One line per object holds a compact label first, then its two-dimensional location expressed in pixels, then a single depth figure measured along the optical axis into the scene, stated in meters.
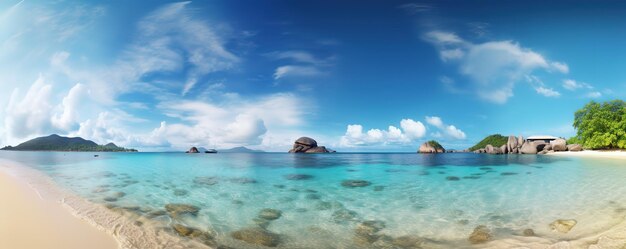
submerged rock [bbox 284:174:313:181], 18.55
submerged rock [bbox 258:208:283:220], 8.55
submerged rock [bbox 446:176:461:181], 17.59
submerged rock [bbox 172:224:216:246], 6.36
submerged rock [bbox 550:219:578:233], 6.94
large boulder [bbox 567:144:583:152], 53.84
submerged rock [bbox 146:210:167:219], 8.45
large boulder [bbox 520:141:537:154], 63.49
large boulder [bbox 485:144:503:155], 75.19
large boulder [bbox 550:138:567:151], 58.47
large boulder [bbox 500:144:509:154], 72.88
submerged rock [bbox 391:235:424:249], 6.16
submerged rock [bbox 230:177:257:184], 16.87
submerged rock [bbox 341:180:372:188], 14.86
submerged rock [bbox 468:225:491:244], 6.40
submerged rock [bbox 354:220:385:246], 6.46
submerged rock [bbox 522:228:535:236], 6.74
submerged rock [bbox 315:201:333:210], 9.60
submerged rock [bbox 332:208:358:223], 8.19
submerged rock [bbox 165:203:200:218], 8.83
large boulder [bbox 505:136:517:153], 71.31
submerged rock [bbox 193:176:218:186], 16.02
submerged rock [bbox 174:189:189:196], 12.39
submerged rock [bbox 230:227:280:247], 6.35
